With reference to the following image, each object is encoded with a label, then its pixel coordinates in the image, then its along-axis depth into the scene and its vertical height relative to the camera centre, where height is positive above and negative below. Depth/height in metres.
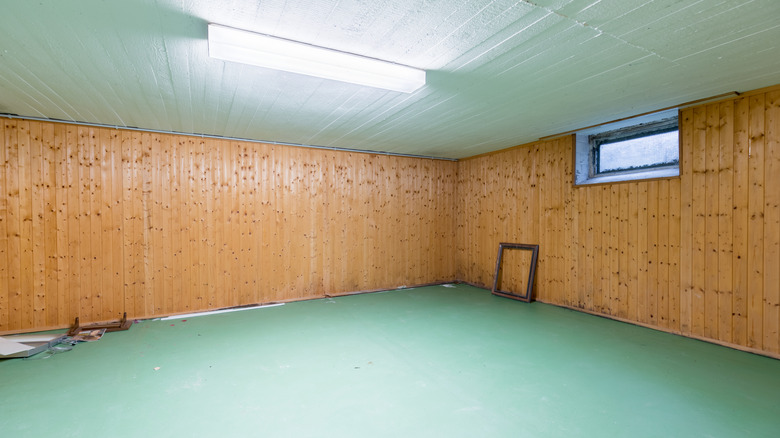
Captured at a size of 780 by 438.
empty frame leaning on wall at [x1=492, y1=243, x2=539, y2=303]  5.11 -0.96
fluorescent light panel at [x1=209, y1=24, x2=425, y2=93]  2.10 +1.05
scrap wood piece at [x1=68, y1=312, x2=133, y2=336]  3.67 -1.21
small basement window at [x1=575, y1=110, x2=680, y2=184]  3.87 +0.77
